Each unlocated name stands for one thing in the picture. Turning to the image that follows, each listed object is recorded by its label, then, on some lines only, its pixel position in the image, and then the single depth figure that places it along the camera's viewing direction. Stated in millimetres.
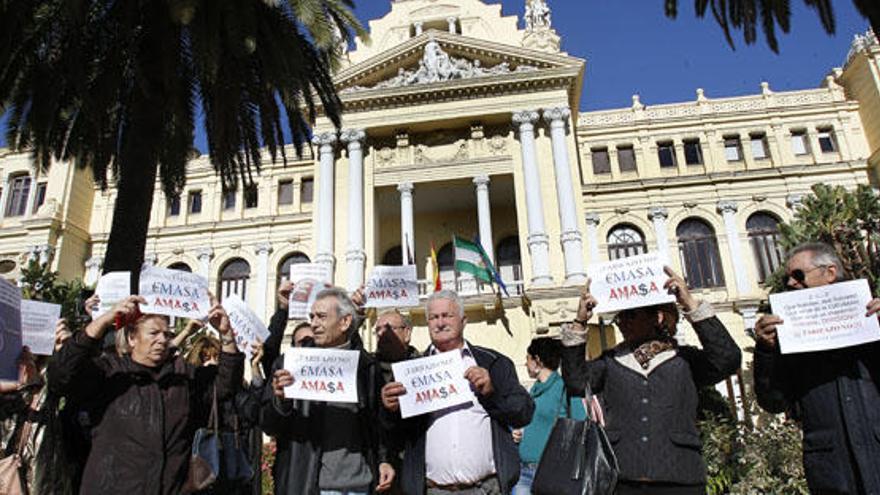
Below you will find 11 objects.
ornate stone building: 19781
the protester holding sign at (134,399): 3117
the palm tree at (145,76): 7773
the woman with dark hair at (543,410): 5059
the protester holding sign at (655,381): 3057
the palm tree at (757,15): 8336
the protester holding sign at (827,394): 2766
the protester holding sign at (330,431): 3350
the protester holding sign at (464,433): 3340
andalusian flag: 16688
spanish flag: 14666
